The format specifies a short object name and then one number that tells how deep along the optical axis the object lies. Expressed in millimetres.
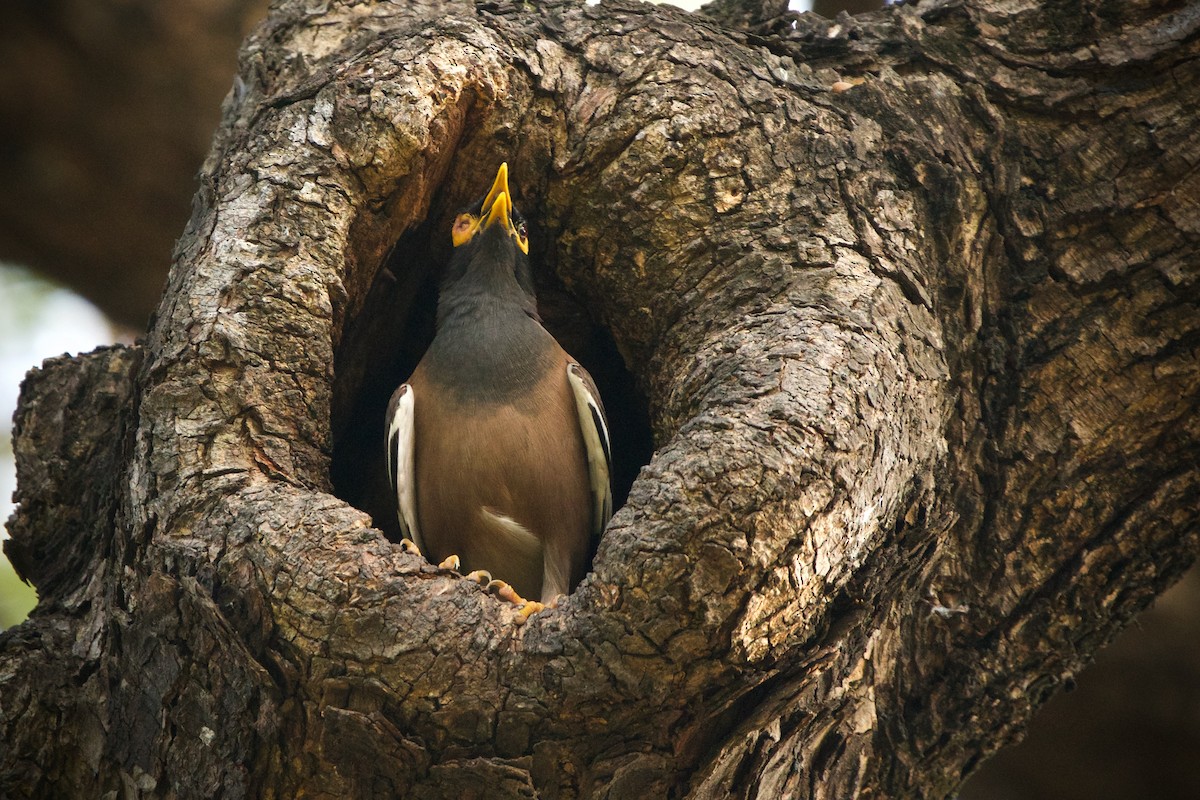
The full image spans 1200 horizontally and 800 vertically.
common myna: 9523
